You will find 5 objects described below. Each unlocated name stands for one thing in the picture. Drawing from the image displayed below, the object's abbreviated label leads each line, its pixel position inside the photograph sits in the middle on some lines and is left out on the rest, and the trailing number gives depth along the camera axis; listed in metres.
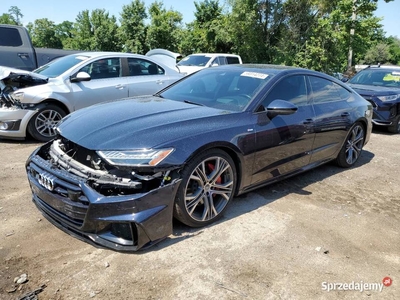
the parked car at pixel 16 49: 7.79
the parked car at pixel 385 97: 7.98
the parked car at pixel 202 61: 14.02
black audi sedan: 2.60
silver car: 5.69
